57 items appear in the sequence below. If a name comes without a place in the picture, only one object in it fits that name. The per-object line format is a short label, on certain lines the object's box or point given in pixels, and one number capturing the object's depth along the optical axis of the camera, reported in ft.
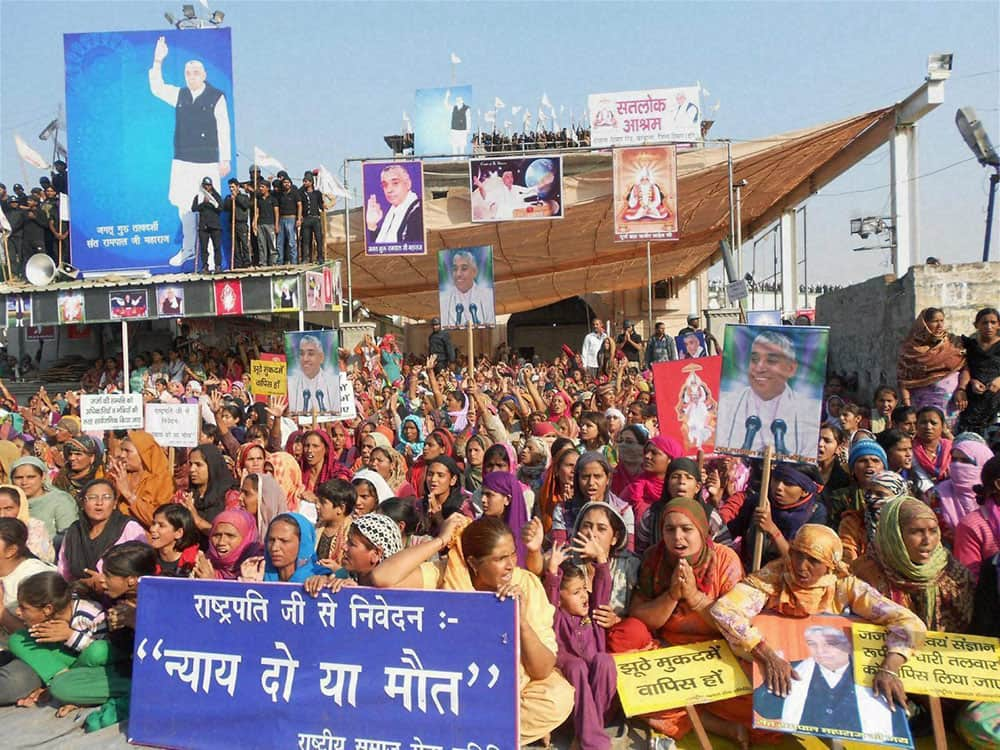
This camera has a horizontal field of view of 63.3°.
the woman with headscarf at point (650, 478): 14.94
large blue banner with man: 54.19
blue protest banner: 9.82
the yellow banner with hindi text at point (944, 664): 9.45
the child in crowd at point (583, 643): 10.26
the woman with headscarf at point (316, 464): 19.10
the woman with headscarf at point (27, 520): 14.56
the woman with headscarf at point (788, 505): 12.37
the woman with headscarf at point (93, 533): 13.65
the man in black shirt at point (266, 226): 49.11
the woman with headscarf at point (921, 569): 9.86
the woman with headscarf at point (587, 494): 13.48
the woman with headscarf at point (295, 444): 19.61
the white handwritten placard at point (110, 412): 20.99
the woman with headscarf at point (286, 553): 11.82
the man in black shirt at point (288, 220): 49.21
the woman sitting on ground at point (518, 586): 9.99
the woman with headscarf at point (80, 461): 17.67
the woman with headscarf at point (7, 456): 18.85
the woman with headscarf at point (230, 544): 12.83
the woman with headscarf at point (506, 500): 13.32
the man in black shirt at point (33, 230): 52.44
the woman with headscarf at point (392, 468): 18.13
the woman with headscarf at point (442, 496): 15.30
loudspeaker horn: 50.78
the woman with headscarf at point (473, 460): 17.37
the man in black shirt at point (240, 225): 49.34
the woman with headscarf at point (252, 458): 17.17
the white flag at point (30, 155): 55.62
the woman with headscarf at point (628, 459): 15.44
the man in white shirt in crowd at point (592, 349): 36.96
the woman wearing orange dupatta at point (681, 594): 10.35
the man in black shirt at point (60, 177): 55.42
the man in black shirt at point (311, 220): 49.57
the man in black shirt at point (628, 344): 37.29
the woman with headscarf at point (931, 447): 15.58
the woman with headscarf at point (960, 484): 12.84
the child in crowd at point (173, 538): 13.76
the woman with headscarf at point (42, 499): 16.34
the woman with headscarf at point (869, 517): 12.24
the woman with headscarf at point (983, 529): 10.97
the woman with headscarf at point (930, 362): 20.88
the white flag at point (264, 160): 51.36
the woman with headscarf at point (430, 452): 18.93
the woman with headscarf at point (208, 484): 17.17
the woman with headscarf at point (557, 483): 15.21
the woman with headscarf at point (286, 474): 17.31
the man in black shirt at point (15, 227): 52.34
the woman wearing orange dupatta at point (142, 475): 16.93
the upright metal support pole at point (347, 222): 45.47
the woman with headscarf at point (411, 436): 21.86
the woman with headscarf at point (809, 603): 9.41
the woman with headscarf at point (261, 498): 15.89
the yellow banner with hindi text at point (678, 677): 10.09
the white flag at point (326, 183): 51.57
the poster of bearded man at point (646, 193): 46.26
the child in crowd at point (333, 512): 13.84
